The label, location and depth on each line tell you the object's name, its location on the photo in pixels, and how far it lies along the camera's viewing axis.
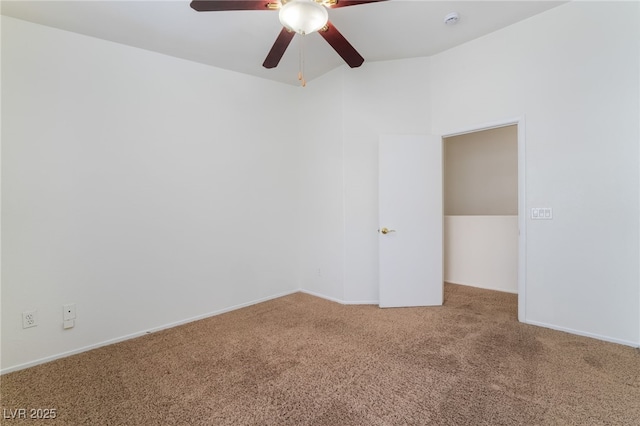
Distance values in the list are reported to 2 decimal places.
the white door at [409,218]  3.33
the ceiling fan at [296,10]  1.67
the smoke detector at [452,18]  2.58
